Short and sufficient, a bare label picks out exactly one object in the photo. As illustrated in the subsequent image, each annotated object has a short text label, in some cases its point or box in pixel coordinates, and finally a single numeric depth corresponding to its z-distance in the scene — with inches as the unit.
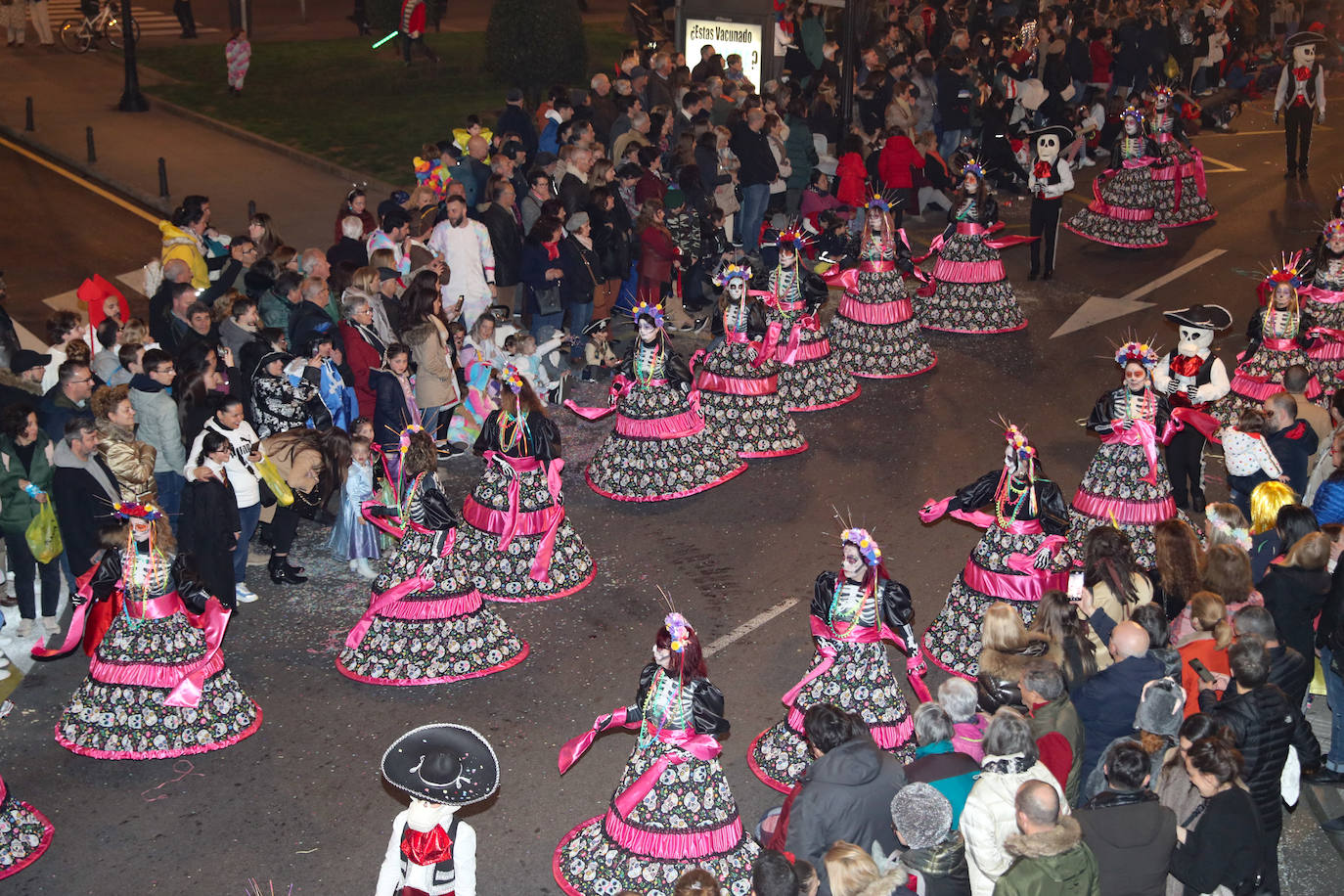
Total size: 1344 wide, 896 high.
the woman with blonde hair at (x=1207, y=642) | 346.9
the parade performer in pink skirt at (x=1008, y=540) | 412.2
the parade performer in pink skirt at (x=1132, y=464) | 456.1
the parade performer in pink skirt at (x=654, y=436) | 526.9
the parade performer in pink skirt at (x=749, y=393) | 575.2
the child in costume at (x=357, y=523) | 474.3
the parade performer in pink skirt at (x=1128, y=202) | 811.4
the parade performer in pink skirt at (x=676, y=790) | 321.4
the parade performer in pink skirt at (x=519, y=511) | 468.8
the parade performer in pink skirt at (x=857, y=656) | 367.2
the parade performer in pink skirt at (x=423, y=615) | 414.9
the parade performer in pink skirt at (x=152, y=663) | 377.7
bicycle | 1309.1
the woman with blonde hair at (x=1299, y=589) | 374.6
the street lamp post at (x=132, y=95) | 1098.7
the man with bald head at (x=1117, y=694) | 329.4
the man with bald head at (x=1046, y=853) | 263.4
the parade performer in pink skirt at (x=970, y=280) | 681.0
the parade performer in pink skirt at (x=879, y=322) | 642.8
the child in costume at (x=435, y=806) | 274.4
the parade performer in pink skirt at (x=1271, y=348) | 553.6
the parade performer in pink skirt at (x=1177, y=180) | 826.8
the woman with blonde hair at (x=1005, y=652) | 332.5
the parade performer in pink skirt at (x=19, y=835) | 341.1
